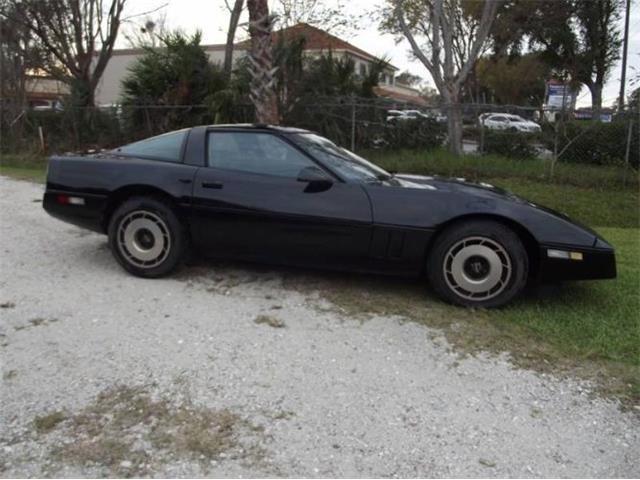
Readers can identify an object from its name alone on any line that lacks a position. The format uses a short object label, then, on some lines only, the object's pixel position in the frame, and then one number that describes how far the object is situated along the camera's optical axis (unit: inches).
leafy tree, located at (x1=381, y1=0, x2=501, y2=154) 454.0
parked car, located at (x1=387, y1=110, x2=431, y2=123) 473.7
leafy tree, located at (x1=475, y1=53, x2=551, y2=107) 1736.0
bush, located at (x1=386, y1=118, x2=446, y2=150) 473.7
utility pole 993.2
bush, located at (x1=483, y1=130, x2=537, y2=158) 448.1
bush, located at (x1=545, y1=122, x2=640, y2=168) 422.9
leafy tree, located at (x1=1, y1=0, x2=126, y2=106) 642.2
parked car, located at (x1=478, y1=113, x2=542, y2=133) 440.5
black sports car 161.2
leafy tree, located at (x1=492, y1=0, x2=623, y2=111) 1019.3
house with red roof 553.3
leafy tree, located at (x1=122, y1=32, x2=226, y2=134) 527.2
